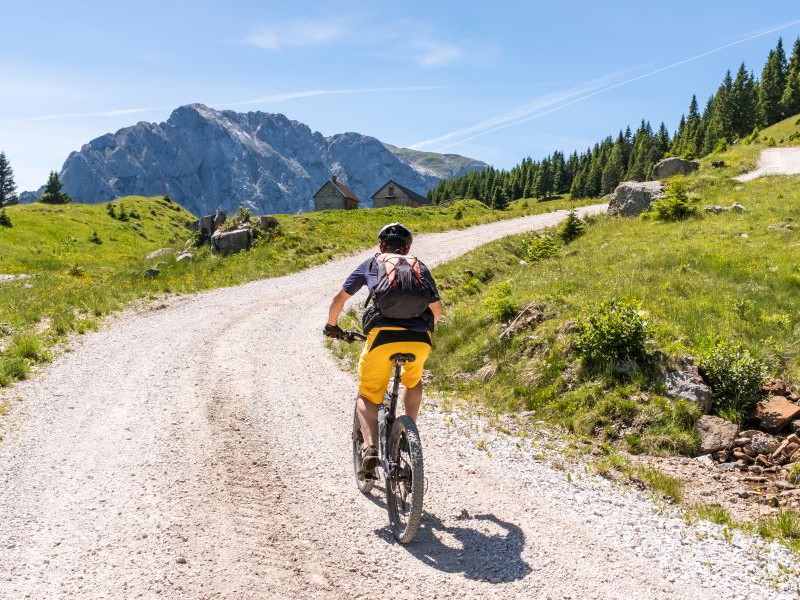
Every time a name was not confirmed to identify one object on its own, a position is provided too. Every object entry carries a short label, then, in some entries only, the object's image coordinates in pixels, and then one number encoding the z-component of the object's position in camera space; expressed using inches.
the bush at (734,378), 371.2
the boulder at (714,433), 342.6
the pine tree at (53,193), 4406.5
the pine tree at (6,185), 5206.7
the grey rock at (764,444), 331.3
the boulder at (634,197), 1105.4
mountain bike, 215.0
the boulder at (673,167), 1584.6
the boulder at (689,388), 372.2
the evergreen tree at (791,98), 3725.4
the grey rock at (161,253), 1349.3
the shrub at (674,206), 937.5
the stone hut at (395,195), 4603.8
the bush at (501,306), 544.0
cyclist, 229.9
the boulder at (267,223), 1309.1
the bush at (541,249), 930.7
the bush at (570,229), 1066.7
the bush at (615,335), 413.7
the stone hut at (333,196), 4124.0
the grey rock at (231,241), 1235.2
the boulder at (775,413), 353.4
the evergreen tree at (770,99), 3737.7
